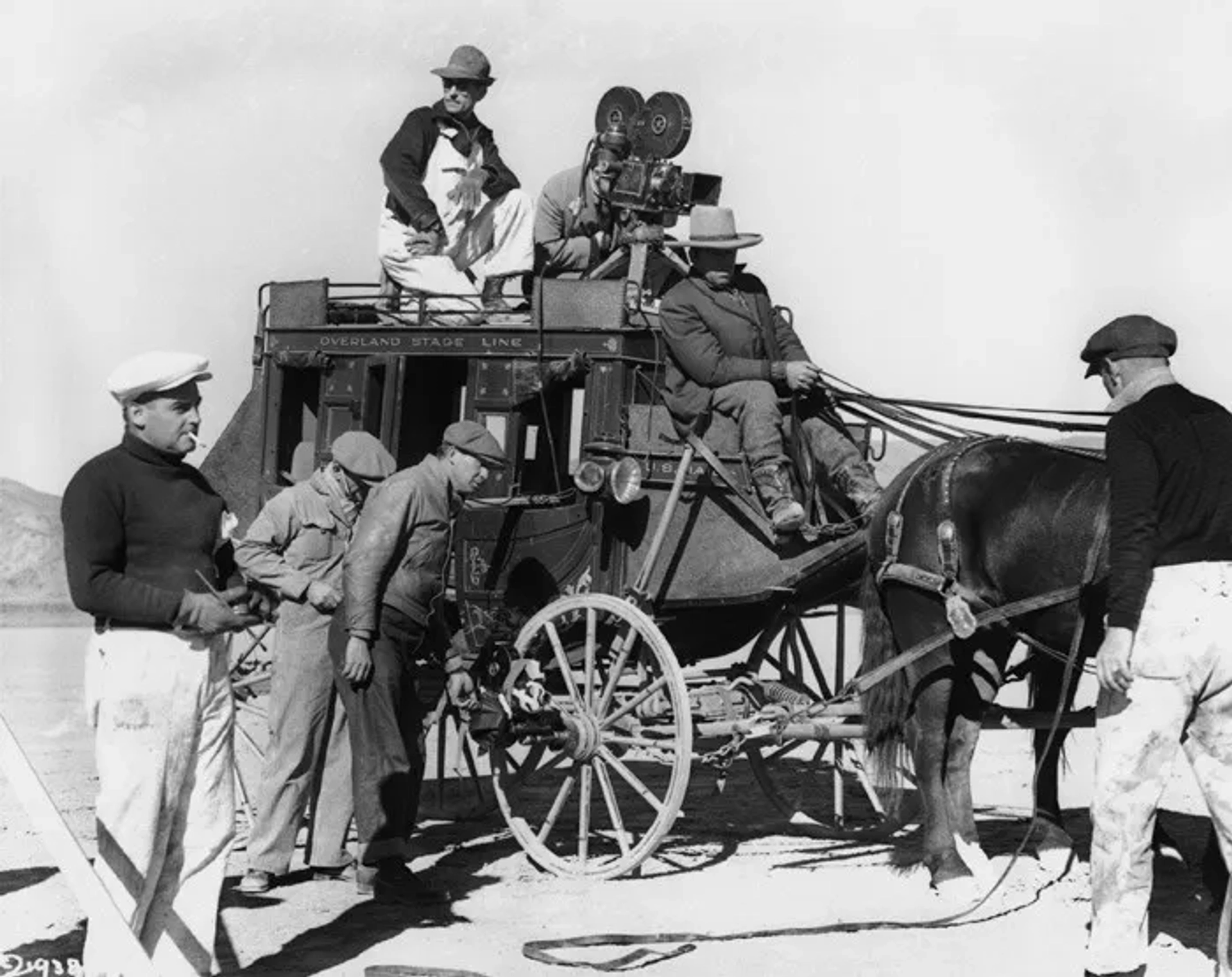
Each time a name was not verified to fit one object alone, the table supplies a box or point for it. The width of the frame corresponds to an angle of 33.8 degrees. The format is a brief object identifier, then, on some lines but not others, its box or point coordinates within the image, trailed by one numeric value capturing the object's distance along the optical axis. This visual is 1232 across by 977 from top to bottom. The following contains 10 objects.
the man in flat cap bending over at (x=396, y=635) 7.95
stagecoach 9.11
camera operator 11.07
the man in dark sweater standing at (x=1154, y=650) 6.29
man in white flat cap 5.84
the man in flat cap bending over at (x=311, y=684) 8.70
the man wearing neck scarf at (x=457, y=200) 10.83
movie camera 10.06
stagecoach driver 9.21
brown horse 8.21
